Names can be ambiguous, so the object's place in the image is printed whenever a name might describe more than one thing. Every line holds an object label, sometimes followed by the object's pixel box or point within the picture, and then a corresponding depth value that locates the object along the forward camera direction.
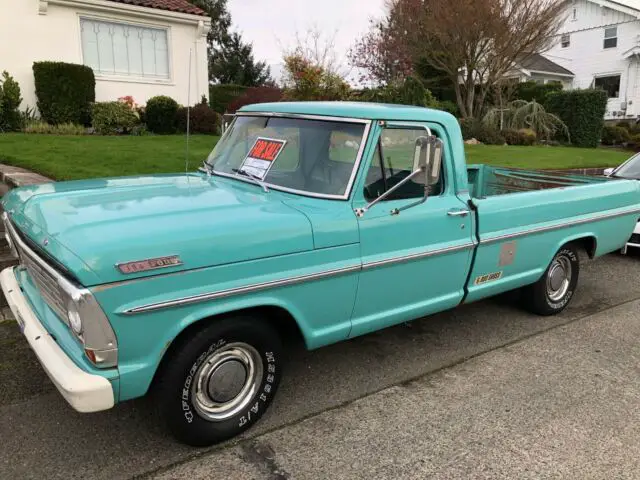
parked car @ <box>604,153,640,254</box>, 7.40
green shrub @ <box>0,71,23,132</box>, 12.64
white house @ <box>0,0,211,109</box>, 13.67
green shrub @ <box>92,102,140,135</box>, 13.62
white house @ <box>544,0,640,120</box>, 29.56
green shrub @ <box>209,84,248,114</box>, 21.91
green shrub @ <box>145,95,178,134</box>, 14.24
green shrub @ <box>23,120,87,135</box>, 12.79
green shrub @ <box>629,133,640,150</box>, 21.59
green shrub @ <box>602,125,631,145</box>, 22.75
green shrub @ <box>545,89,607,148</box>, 20.14
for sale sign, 3.59
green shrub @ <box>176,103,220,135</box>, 14.48
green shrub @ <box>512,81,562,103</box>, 26.25
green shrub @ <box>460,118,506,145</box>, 17.27
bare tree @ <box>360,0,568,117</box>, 18.28
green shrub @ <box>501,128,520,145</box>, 17.67
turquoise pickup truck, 2.47
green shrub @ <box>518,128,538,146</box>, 17.88
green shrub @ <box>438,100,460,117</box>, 20.94
